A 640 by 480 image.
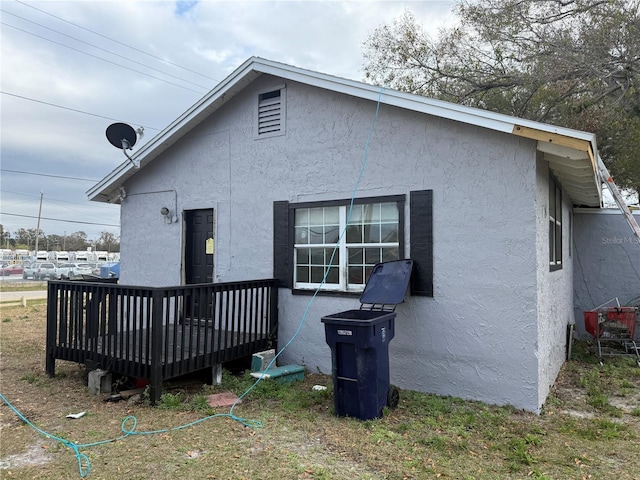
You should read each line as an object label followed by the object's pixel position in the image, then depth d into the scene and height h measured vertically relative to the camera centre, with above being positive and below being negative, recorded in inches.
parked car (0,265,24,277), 1336.9 -44.9
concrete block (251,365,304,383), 235.3 -63.5
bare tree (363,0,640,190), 418.6 +205.7
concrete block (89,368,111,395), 224.1 -63.8
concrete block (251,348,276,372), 248.1 -59.4
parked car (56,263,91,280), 1194.0 -39.4
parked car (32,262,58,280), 1226.8 -43.3
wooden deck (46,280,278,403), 207.9 -40.0
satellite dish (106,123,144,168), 297.4 +80.8
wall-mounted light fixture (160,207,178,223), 318.0 +28.7
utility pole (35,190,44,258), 1882.4 +112.6
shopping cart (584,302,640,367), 290.5 -46.3
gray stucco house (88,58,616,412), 203.9 +24.0
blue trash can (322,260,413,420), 179.8 -45.0
